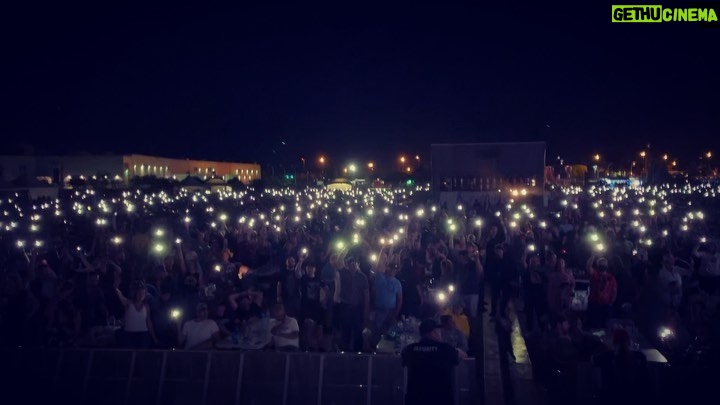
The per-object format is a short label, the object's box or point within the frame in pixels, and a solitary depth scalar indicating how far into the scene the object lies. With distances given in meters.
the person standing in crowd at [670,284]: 9.32
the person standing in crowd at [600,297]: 9.34
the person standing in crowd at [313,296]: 9.54
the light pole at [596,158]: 93.07
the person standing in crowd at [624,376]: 5.82
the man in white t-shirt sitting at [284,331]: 7.70
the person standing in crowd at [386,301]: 9.25
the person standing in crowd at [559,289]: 9.23
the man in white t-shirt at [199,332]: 7.77
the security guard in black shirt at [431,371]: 5.45
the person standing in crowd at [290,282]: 10.79
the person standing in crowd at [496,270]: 11.06
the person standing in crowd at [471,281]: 10.82
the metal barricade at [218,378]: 6.61
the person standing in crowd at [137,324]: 8.02
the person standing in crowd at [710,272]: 10.64
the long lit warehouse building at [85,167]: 58.66
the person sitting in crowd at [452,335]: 7.39
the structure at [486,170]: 30.86
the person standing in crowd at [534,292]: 10.24
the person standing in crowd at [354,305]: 9.26
